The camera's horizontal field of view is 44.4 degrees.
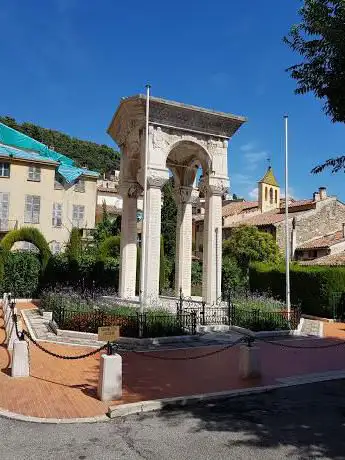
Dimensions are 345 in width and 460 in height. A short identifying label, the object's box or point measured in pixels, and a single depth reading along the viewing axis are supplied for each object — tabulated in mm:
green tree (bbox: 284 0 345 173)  7148
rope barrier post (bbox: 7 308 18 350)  11680
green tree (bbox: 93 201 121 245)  37562
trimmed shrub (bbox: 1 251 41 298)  24422
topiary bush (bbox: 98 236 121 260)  26641
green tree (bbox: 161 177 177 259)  36062
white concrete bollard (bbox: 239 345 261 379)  9625
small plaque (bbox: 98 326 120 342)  8359
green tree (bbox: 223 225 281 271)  37031
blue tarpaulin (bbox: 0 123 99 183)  38094
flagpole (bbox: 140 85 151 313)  15975
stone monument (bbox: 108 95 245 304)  17562
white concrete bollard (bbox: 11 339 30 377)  9109
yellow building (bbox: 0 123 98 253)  36062
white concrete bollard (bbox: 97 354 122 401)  7730
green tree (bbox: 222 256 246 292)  27281
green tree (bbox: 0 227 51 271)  24766
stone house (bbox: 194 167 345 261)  38516
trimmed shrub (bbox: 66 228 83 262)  26438
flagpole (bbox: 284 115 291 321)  18044
